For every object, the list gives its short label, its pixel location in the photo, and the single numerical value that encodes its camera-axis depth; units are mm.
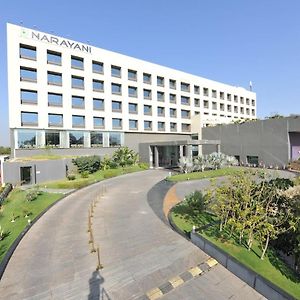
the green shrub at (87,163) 38062
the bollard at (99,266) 11117
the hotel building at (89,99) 40125
